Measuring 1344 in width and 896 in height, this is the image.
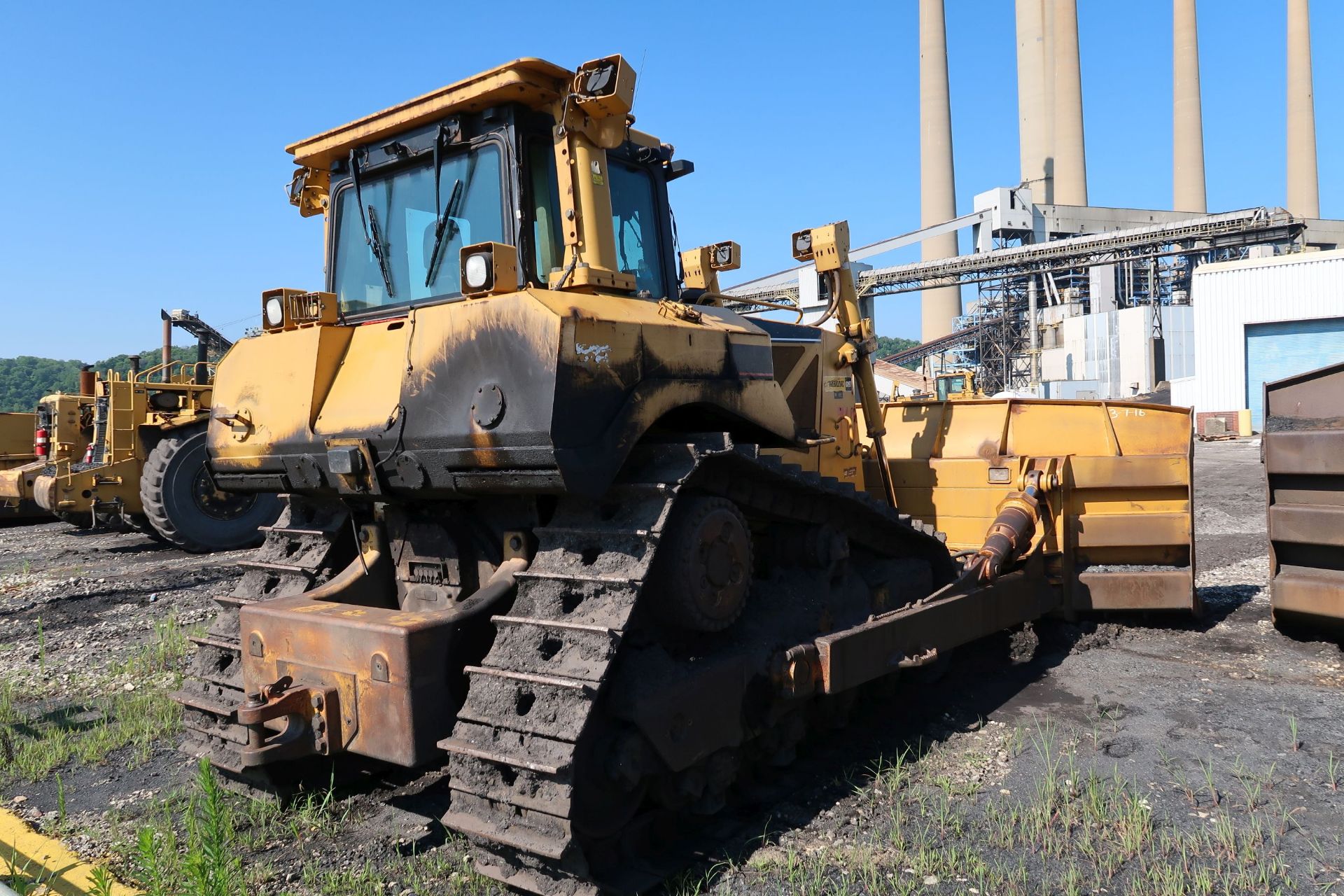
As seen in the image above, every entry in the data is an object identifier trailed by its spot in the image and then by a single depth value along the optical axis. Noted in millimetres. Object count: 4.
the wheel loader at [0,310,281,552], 12453
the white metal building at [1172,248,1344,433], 26875
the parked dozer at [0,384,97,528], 14234
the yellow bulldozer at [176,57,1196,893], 3594
